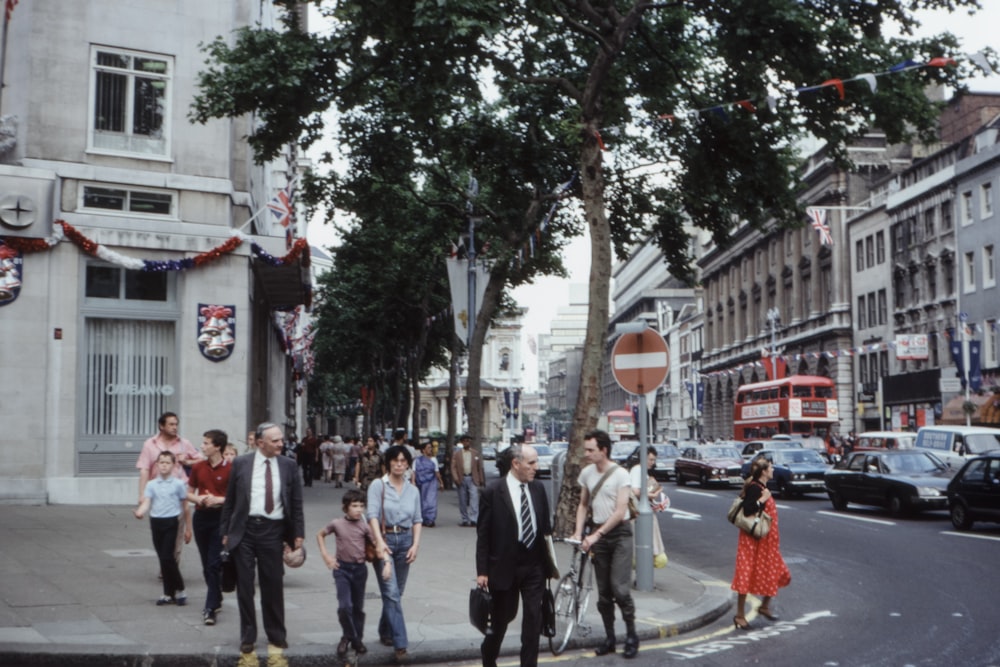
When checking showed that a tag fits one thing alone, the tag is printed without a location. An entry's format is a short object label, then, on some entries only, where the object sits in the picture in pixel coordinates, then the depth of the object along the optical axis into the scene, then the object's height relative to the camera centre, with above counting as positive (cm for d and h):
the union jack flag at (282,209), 2403 +430
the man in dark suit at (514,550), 796 -97
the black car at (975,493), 1988 -149
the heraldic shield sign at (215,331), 2208 +161
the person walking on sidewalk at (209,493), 1073 -75
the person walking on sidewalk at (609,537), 962 -108
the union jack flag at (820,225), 5199 +858
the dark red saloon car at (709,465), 3647 -178
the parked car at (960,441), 3012 -87
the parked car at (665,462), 4278 -194
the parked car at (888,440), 3294 -91
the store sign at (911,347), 5644 +309
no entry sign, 1300 +57
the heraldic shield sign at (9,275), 2030 +251
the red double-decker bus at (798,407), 4844 +12
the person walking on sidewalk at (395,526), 914 -93
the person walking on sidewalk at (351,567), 897 -123
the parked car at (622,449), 3884 -138
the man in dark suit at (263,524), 871 -85
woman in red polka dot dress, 1132 -144
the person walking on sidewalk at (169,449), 1135 -40
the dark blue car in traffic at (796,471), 3098 -167
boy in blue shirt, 1083 -96
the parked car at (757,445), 3741 -120
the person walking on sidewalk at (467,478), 2247 -131
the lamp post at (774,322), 7316 +628
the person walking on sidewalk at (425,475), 1878 -103
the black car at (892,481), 2356 -156
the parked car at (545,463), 4662 -210
